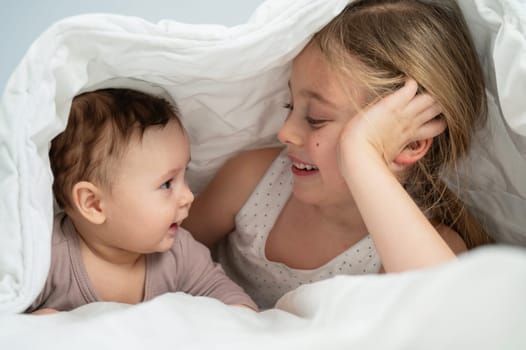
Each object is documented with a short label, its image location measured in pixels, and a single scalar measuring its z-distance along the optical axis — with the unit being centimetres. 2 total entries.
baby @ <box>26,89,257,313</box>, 80
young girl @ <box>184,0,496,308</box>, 76
